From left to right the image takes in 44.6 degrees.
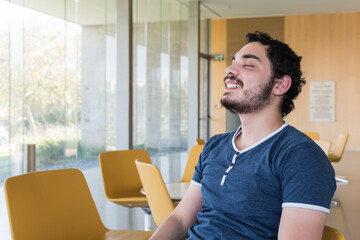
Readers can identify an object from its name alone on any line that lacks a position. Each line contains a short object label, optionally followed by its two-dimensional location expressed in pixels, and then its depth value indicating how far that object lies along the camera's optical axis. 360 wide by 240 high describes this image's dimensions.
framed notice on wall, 13.38
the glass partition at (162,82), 7.65
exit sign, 13.48
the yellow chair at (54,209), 1.94
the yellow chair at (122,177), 3.68
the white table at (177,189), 2.92
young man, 1.47
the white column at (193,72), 10.18
